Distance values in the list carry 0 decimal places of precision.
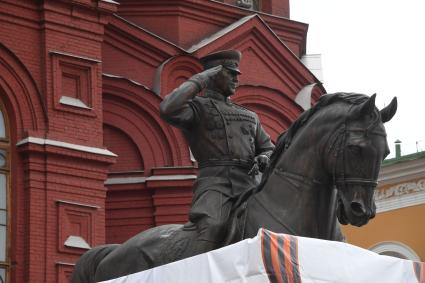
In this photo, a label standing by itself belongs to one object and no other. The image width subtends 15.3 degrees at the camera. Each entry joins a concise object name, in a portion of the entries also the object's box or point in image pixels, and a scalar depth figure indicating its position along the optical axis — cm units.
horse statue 1255
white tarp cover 1111
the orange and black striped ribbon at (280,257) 1106
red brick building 2247
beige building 3081
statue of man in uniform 1324
